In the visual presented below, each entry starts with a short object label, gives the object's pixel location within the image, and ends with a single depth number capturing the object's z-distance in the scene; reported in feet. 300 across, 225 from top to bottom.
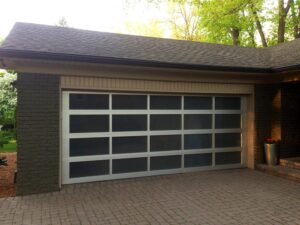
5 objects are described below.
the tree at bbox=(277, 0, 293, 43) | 70.18
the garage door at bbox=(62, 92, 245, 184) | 25.18
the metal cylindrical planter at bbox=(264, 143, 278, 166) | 30.90
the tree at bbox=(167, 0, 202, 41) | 95.91
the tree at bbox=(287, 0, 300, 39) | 70.85
